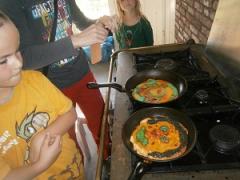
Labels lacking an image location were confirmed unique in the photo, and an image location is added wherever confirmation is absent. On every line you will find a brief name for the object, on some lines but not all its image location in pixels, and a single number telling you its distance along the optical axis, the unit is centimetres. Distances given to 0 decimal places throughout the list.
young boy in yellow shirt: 65
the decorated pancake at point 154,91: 102
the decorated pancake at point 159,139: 77
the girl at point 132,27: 183
